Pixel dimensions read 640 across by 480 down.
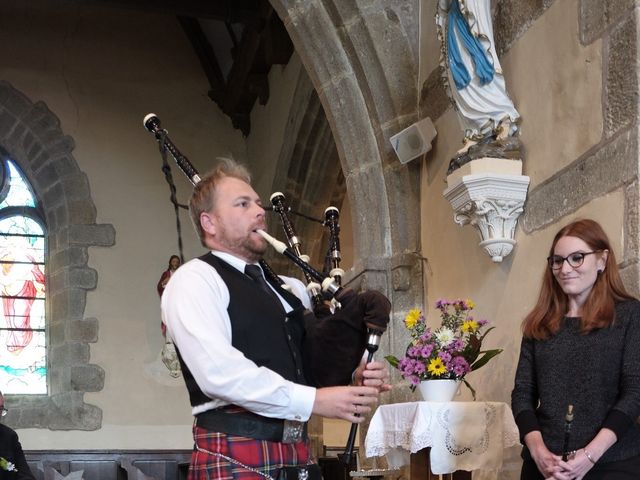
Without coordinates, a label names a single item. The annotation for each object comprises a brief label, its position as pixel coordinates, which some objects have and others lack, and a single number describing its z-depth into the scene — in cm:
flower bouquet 362
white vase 360
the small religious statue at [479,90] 392
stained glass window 867
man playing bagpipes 209
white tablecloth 342
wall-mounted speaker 479
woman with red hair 263
